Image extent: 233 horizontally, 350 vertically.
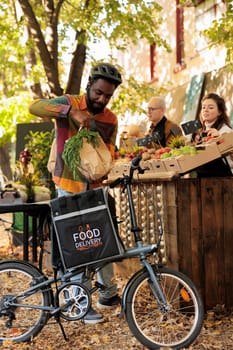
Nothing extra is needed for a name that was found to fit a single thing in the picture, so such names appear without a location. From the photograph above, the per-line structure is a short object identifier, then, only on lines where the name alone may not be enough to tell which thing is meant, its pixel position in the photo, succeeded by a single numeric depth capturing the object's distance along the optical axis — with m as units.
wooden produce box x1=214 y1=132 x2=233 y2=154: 4.62
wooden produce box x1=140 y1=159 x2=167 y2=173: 4.75
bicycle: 3.99
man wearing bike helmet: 4.29
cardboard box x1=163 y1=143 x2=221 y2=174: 4.58
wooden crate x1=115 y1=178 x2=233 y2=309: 4.73
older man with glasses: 6.20
